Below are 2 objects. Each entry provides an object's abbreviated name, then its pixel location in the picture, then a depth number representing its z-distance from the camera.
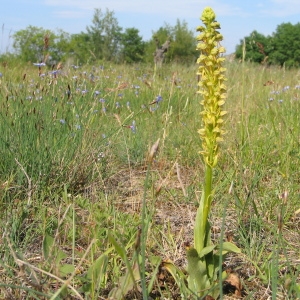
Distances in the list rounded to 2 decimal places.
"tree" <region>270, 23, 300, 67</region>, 28.50
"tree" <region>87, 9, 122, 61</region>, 28.84
